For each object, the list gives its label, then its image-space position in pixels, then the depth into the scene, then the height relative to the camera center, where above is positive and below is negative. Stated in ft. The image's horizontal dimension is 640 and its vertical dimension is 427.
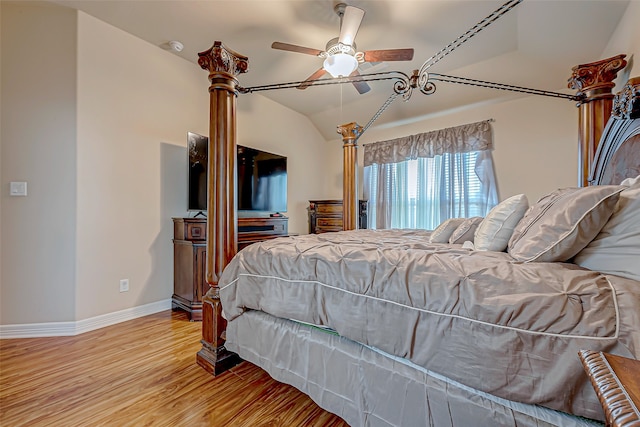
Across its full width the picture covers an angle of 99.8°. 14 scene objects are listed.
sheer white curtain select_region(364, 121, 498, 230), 11.61 +1.84
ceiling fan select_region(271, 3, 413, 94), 7.05 +4.46
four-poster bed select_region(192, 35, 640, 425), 2.55 -1.28
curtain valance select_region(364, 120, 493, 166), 11.59 +3.44
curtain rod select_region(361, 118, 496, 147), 11.48 +4.08
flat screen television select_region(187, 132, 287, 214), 9.47 +1.58
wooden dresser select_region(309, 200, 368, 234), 13.99 +0.02
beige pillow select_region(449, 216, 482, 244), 5.78 -0.37
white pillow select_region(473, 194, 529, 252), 4.46 -0.17
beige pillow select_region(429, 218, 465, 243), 6.15 -0.38
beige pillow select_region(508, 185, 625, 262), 2.98 -0.12
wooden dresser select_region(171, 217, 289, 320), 8.72 -1.46
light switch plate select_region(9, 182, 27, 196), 7.19 +0.77
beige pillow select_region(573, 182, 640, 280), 2.77 -0.32
